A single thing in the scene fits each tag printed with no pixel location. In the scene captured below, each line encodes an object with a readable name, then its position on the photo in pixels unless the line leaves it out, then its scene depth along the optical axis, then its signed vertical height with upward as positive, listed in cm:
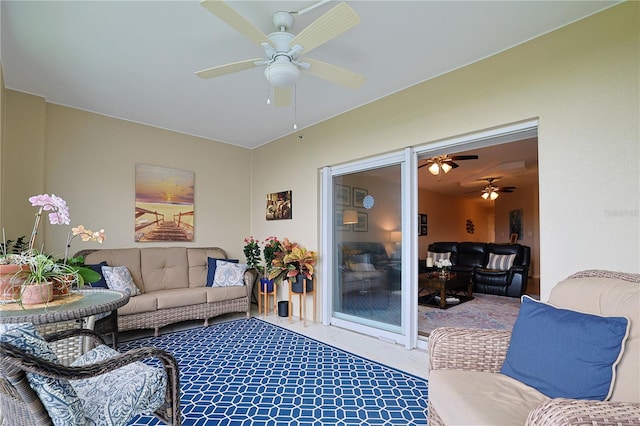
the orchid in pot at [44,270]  179 -26
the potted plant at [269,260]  441 -49
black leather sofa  591 -86
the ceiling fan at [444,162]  467 +92
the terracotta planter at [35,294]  175 -38
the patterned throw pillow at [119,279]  354 -61
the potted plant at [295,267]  413 -55
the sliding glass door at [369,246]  350 -26
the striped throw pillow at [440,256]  714 -71
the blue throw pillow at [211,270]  447 -64
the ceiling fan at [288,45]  169 +110
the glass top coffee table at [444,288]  502 -112
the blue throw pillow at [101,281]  346 -60
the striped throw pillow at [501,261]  627 -74
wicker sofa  357 -83
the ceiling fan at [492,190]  743 +81
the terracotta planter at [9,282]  177 -32
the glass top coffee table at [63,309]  155 -45
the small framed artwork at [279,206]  475 +28
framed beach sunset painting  437 +29
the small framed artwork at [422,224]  840 -1
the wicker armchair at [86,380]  109 -68
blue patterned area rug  207 -124
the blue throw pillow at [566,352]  129 -56
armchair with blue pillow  122 -60
